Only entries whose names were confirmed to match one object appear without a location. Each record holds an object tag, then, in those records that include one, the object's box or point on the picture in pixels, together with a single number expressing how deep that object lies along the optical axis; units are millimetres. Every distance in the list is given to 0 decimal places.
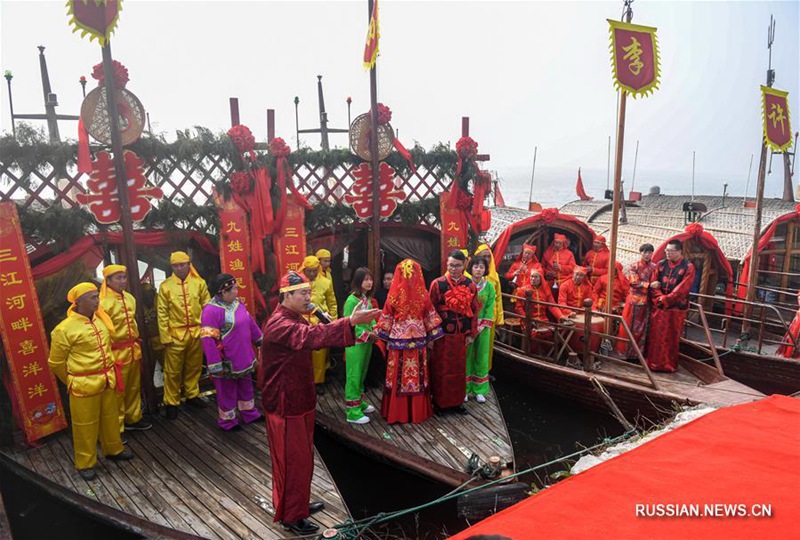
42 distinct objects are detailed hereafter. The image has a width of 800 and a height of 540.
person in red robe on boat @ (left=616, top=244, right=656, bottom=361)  7551
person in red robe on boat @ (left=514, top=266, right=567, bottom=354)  7891
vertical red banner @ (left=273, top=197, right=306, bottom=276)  6902
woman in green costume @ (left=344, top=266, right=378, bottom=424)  5656
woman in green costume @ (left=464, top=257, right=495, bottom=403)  6086
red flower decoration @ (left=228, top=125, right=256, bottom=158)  6316
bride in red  5379
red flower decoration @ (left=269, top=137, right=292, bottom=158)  6613
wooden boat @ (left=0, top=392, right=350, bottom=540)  4141
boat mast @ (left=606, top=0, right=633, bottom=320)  6828
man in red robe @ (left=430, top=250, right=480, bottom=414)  5660
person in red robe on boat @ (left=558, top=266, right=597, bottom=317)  8195
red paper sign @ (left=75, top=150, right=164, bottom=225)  5449
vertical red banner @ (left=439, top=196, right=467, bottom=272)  8016
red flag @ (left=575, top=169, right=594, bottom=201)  17359
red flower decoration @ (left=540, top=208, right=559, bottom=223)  9312
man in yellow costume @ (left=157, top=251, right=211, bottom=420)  5723
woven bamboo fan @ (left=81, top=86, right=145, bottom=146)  5261
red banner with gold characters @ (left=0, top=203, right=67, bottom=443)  5000
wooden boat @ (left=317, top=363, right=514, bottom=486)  5023
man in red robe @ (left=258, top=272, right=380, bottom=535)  3531
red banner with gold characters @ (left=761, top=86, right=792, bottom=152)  7980
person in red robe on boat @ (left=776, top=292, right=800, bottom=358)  7602
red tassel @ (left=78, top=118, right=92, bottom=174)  5211
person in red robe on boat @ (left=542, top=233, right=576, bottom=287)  9305
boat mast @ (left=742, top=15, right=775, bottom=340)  8664
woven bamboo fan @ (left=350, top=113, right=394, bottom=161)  7176
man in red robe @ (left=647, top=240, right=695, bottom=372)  7074
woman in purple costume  5266
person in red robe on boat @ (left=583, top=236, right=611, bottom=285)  9250
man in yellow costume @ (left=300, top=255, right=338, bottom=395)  6246
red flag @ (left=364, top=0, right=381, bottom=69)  6430
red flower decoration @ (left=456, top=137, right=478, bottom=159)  7816
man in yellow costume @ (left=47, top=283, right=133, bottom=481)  4492
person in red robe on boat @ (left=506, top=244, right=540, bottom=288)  8781
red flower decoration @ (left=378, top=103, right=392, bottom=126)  7134
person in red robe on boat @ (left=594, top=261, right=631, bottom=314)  8523
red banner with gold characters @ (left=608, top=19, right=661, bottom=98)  6449
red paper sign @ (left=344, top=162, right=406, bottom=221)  7383
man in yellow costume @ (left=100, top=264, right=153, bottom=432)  5086
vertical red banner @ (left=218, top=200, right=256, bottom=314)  6465
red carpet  2045
